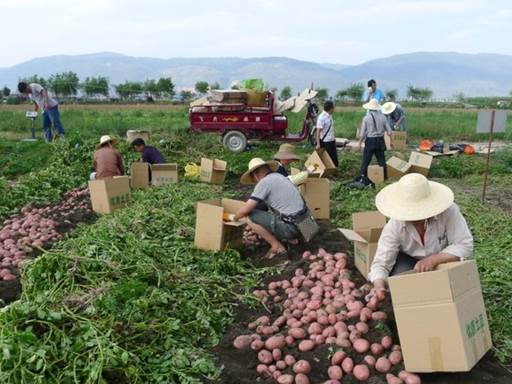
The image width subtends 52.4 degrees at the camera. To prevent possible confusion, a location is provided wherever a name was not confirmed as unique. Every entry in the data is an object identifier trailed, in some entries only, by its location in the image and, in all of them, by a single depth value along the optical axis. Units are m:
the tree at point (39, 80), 40.19
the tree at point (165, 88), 48.16
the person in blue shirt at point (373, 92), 10.95
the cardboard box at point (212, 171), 8.57
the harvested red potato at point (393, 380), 2.75
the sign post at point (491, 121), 7.38
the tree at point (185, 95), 44.22
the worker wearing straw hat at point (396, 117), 11.84
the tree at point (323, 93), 40.70
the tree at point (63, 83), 39.29
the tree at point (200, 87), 46.94
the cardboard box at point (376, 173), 8.27
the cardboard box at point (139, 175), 7.77
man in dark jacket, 8.06
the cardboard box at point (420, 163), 8.84
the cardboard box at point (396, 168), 8.53
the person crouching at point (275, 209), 5.00
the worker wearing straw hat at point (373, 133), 8.11
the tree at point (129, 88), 43.16
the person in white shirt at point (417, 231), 3.17
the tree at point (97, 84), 48.12
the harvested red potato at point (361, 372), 2.81
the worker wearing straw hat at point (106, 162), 7.21
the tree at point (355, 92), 45.97
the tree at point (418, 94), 51.56
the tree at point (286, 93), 47.19
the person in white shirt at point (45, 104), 11.17
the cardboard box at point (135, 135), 10.73
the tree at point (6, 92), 43.50
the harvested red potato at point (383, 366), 2.84
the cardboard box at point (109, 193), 6.49
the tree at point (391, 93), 45.80
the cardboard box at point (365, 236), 3.84
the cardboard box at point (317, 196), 6.18
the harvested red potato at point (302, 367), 2.92
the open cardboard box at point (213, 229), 4.89
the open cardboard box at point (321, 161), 7.66
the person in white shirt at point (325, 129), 8.77
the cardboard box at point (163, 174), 7.91
